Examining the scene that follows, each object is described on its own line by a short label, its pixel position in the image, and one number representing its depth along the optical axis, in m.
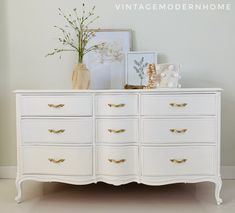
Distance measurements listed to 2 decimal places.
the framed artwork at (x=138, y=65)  2.85
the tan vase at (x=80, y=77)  2.58
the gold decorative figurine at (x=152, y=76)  2.56
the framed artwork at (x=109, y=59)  2.89
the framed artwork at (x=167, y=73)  2.62
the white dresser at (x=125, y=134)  2.34
